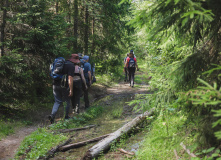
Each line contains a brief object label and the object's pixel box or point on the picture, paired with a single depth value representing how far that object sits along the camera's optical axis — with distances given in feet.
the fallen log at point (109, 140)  14.85
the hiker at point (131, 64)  44.15
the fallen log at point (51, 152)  15.82
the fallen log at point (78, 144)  17.21
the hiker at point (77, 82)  26.40
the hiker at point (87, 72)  30.99
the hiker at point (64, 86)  23.44
